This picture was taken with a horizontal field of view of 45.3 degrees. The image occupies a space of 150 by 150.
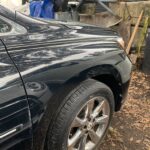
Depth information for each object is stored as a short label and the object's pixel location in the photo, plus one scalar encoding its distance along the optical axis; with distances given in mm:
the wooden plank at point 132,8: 3606
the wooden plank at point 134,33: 3399
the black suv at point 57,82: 1175
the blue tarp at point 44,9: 4303
